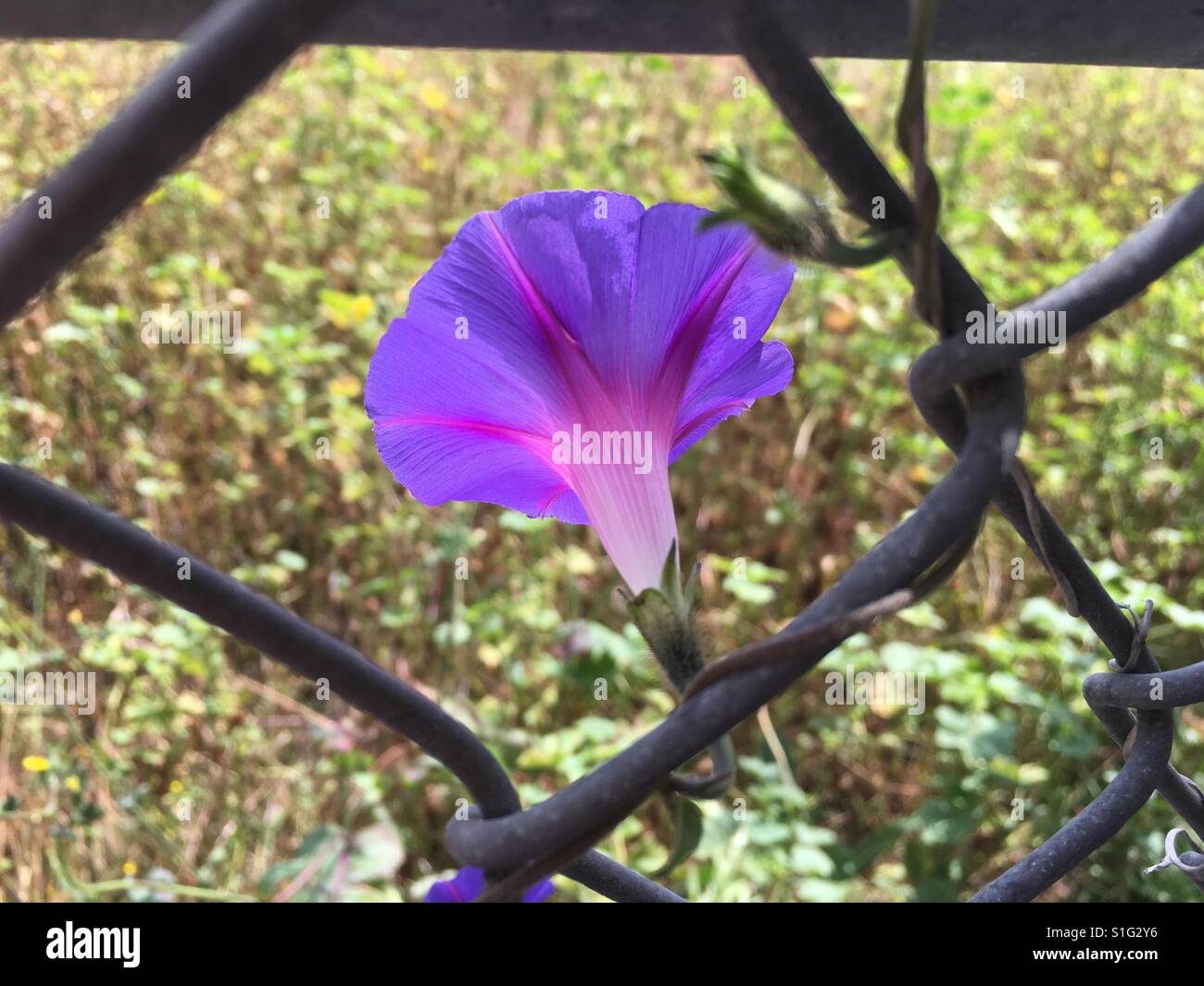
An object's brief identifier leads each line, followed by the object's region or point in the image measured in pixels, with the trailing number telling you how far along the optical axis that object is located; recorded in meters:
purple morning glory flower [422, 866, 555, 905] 0.10
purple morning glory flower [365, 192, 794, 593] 0.12
